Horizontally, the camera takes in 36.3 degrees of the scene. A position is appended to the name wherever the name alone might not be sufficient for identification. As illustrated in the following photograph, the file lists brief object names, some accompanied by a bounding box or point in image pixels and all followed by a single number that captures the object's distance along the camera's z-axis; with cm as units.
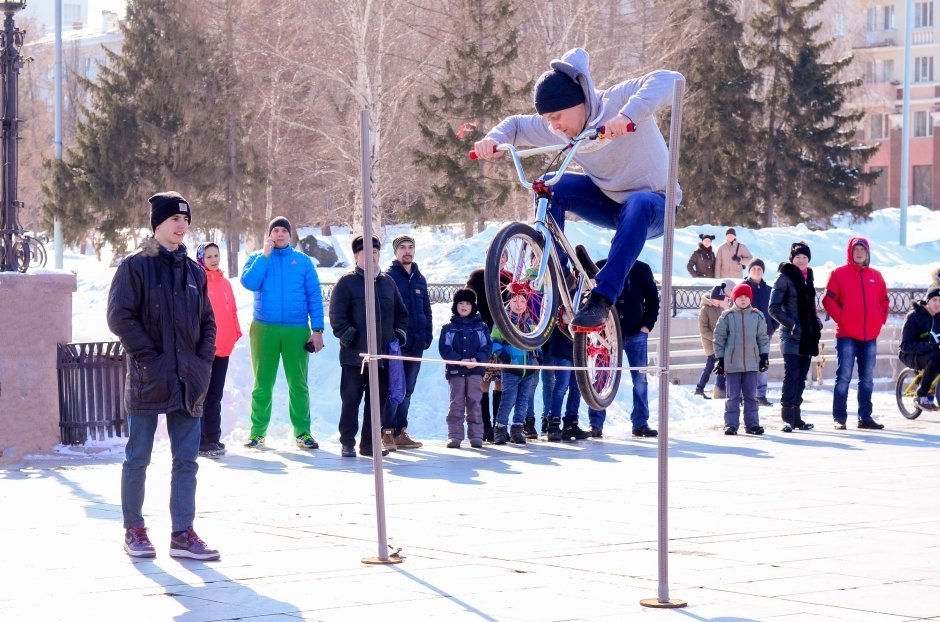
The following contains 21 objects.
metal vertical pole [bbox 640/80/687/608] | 759
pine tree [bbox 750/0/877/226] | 5119
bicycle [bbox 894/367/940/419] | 1939
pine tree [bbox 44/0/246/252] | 4925
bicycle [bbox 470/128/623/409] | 768
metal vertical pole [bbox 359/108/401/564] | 902
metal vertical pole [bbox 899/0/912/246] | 4875
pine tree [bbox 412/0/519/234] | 4056
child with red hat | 1744
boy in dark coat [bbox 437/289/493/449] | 1550
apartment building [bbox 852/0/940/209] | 8250
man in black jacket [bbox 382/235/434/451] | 1512
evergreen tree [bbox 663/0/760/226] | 5019
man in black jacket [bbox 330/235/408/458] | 1459
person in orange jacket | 1462
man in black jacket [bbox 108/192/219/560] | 925
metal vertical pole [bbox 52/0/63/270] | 4512
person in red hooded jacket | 1777
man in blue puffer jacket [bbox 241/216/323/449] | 1531
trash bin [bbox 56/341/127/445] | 1494
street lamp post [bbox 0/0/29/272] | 1488
